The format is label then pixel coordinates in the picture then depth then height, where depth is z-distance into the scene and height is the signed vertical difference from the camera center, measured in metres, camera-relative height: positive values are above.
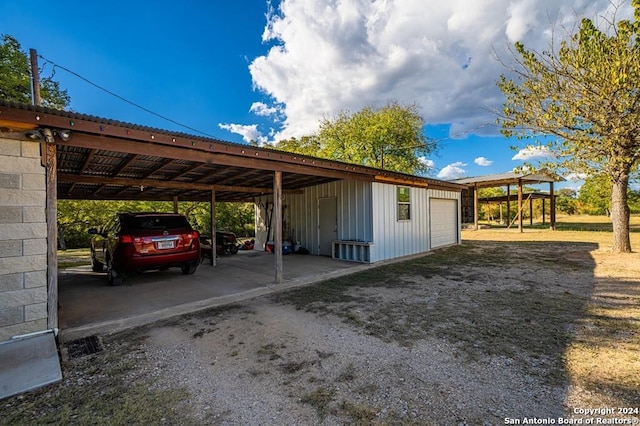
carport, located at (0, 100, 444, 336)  3.38 +1.12
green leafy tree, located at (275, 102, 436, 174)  24.89 +7.06
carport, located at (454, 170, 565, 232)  17.65 +2.16
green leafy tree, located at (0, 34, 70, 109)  11.25 +6.20
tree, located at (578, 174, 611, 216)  28.48 +1.53
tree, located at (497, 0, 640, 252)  7.27 +3.19
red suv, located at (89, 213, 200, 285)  5.73 -0.50
